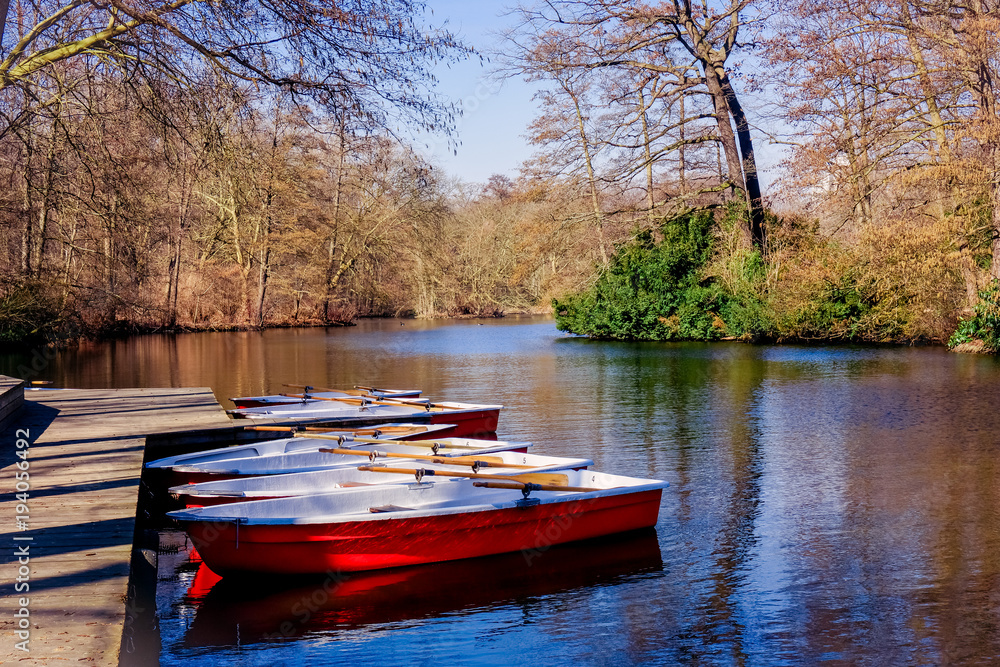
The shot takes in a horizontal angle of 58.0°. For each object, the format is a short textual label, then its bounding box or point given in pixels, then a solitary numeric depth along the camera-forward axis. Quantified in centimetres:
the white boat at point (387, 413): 1316
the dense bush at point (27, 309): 2162
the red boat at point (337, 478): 800
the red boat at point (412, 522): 707
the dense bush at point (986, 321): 2406
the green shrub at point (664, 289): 3325
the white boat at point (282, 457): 895
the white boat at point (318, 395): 1459
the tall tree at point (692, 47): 2925
